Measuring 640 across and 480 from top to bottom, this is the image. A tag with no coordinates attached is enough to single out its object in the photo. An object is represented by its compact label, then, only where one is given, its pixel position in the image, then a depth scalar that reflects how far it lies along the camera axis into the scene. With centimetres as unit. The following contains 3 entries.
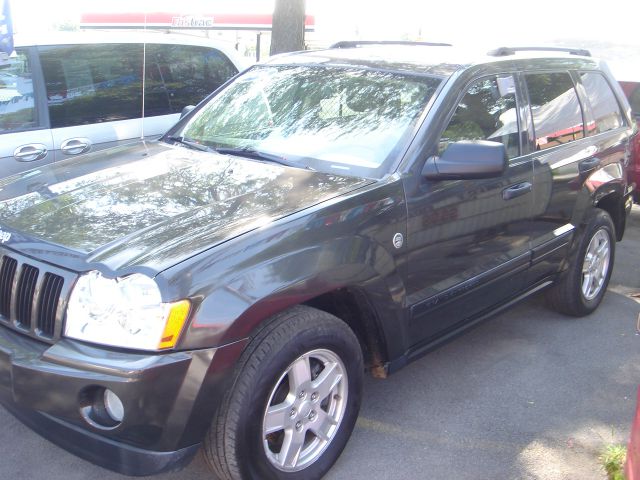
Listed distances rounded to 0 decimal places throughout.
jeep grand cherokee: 251
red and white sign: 1284
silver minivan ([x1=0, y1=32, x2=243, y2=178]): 514
